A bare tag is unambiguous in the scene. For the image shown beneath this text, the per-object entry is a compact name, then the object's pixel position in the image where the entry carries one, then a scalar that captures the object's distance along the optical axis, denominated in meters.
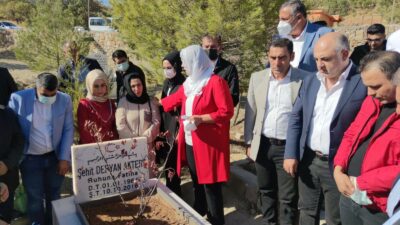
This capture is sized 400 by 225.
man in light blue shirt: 3.10
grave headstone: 2.91
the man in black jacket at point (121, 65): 4.75
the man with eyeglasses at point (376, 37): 4.74
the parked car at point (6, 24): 34.09
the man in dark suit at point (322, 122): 2.46
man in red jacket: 1.98
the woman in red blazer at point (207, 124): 3.15
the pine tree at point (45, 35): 10.76
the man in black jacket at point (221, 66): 3.89
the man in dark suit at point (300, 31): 3.35
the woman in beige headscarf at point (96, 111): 3.42
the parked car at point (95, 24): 26.02
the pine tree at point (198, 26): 6.11
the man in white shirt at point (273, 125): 3.00
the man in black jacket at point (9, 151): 2.87
